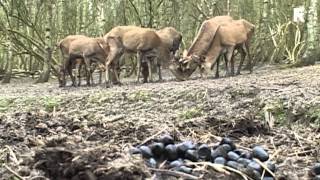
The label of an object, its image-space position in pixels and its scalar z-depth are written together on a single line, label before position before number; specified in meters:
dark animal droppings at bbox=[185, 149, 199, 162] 4.52
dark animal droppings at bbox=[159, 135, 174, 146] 4.81
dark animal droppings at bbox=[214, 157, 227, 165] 4.39
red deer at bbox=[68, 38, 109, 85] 15.36
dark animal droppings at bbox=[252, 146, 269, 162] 4.61
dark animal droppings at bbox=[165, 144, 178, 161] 4.57
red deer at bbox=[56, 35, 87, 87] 15.71
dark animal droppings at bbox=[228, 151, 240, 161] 4.49
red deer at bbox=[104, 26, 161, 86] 14.88
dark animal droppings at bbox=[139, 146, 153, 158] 4.61
